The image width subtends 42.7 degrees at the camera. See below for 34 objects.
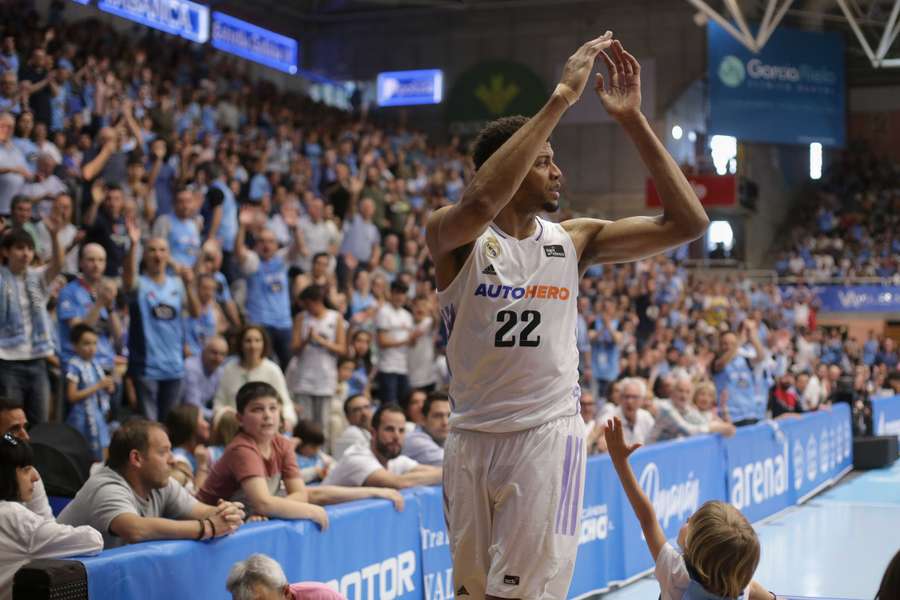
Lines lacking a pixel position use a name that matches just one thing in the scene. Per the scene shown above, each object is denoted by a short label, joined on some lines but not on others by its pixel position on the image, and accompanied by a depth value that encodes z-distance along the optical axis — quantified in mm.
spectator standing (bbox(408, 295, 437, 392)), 13062
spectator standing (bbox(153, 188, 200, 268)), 11016
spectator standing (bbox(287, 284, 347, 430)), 10773
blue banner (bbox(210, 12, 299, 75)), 27203
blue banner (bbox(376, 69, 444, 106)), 31969
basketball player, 3525
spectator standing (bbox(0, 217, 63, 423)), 8266
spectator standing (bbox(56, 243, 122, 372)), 9164
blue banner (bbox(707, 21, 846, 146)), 26172
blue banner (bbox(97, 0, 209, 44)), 22891
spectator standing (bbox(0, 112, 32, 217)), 10477
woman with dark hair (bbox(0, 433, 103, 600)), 4230
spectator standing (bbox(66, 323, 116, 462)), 8711
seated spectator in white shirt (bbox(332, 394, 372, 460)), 8812
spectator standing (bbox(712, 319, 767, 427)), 14086
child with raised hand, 4027
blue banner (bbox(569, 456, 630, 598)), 7852
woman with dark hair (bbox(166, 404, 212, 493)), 7375
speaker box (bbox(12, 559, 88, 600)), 3816
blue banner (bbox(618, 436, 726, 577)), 8625
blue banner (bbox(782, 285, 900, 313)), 31672
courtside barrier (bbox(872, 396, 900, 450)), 19031
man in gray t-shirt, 4785
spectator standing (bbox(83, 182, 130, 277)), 10374
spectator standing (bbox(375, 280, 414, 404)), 12719
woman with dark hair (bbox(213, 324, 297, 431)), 8898
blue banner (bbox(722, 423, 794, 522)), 10781
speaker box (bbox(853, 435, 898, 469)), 16641
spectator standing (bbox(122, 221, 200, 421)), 9258
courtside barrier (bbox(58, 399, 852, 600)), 4551
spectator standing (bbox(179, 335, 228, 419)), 9969
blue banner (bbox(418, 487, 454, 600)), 6488
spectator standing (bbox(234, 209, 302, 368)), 11680
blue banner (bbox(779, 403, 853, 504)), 12906
